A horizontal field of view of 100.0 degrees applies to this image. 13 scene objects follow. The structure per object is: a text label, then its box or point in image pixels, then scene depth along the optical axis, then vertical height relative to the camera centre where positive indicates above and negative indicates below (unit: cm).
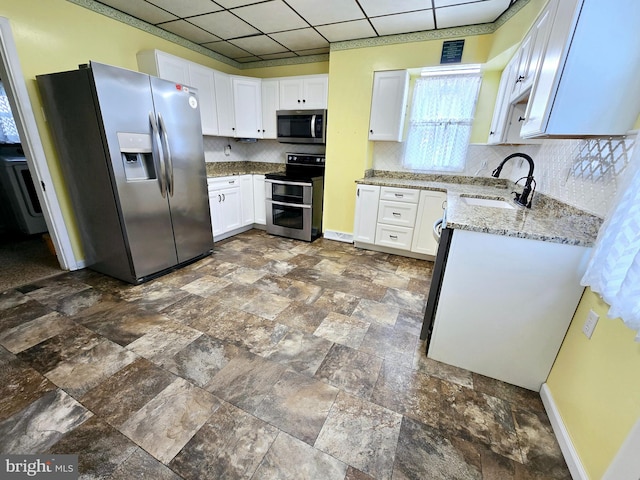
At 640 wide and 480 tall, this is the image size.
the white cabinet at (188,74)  295 +80
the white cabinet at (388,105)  319 +57
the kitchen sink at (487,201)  241 -39
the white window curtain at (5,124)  361 +18
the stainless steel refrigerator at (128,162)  217 -16
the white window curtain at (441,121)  323 +42
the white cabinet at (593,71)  113 +39
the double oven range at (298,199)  380 -68
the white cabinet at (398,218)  318 -78
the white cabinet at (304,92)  368 +78
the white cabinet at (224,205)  359 -78
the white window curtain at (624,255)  90 -31
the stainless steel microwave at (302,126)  372 +33
